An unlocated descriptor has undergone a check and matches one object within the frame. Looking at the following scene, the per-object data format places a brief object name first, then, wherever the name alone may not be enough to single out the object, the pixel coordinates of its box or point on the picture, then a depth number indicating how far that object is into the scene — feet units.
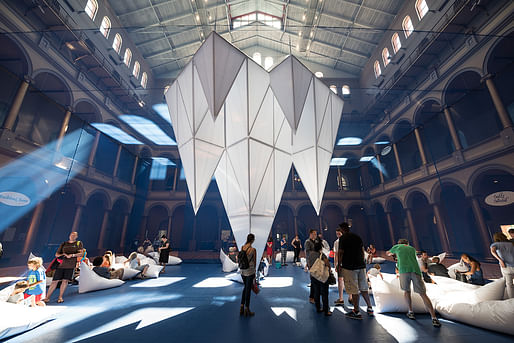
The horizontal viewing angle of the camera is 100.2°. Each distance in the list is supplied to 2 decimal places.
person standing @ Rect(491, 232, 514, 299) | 12.92
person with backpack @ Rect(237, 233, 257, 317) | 13.37
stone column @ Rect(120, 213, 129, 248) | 57.16
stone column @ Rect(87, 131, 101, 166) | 48.60
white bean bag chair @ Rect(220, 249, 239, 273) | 31.17
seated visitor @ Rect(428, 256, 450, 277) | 18.60
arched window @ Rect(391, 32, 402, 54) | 56.13
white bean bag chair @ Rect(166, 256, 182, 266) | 39.14
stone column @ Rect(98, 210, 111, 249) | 51.50
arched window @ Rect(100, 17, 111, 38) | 49.73
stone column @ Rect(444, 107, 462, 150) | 40.90
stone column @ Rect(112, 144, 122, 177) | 55.75
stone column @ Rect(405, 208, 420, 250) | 49.35
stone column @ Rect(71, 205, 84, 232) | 44.83
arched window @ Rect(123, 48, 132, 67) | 58.49
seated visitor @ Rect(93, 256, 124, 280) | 21.04
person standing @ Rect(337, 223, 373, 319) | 12.77
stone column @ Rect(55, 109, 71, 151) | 40.57
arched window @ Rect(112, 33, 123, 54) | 54.90
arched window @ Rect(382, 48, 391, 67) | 60.25
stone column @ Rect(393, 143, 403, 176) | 55.08
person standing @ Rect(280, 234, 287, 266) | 36.73
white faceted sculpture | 19.63
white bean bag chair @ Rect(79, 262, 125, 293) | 18.75
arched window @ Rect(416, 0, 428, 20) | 46.98
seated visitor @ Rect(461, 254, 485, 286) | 17.61
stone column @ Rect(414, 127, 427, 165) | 48.24
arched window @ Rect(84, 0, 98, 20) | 45.64
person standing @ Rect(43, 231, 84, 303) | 16.49
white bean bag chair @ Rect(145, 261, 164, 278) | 26.27
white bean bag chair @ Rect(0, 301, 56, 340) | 10.11
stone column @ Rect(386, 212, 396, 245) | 57.84
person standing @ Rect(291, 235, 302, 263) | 31.73
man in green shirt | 12.03
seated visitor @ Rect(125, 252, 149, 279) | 26.18
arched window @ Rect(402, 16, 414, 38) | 51.11
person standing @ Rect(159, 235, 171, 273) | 30.81
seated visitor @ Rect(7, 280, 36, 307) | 12.54
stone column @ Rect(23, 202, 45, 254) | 34.98
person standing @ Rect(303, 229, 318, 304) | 14.24
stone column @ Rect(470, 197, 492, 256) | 35.65
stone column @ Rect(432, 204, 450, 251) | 42.75
